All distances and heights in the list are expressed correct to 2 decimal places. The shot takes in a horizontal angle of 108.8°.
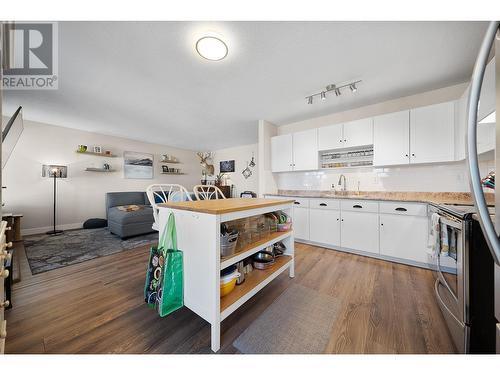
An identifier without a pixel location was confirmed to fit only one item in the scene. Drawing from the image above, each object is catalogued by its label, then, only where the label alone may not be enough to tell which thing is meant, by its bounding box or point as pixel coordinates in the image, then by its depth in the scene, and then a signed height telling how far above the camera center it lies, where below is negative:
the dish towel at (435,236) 1.43 -0.42
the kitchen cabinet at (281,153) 3.45 +0.66
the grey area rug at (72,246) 2.28 -0.94
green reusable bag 1.17 -0.61
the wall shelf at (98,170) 4.19 +0.42
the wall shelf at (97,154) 4.07 +0.79
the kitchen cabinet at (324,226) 2.67 -0.61
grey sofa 3.21 -0.60
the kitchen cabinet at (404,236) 2.09 -0.61
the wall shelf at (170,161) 5.56 +0.81
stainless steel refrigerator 0.54 +0.12
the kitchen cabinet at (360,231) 2.39 -0.61
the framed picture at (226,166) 5.98 +0.71
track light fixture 2.19 +1.28
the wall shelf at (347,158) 2.88 +0.50
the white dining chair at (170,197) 2.27 -0.17
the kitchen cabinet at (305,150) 3.17 +0.67
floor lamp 3.63 +0.31
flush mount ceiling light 1.56 +1.27
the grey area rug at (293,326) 1.08 -0.97
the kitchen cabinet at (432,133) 2.16 +0.67
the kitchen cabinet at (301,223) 2.95 -0.61
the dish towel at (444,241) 1.30 -0.41
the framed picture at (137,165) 4.82 +0.62
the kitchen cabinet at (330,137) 2.91 +0.83
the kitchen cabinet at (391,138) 2.42 +0.68
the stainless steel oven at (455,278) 1.02 -0.61
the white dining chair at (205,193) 2.48 -0.10
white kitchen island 1.05 -0.46
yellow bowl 1.23 -0.71
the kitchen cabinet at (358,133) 2.68 +0.83
